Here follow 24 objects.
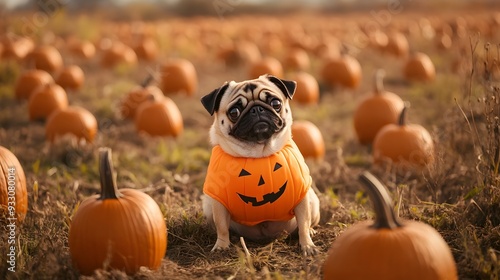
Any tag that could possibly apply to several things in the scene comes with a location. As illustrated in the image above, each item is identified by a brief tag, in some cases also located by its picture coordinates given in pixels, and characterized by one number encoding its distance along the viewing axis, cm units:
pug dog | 430
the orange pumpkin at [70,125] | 810
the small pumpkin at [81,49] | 1605
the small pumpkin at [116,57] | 1470
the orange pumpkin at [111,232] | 379
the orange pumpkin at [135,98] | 969
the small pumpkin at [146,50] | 1616
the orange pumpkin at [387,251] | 318
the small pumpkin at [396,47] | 1784
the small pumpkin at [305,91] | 1089
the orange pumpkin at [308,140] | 731
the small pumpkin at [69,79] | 1175
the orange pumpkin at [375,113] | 827
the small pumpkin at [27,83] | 1067
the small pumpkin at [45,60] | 1310
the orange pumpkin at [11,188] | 490
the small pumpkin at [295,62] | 1462
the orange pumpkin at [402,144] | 685
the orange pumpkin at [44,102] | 941
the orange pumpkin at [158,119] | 876
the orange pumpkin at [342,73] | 1252
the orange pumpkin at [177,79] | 1182
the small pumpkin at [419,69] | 1327
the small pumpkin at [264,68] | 1246
